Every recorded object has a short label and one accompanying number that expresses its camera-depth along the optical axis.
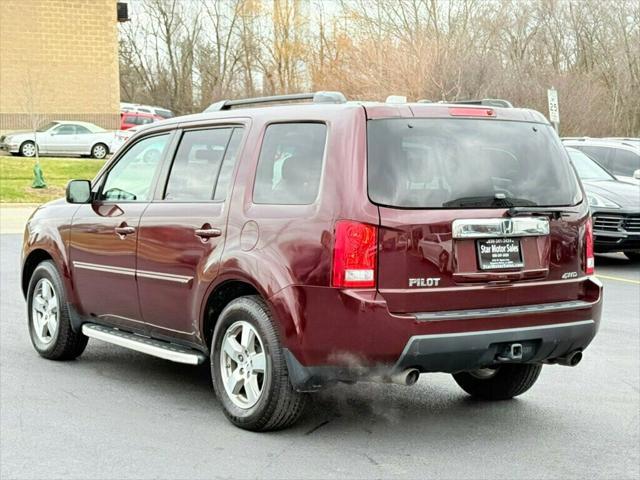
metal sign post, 21.61
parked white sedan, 36.47
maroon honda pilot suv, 5.01
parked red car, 42.75
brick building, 42.16
